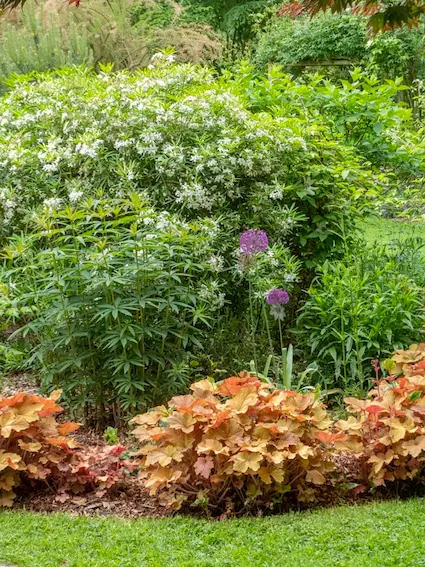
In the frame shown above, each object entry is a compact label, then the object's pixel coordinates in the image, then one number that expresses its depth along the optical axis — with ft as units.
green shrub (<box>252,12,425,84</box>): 54.49
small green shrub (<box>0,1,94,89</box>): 38.63
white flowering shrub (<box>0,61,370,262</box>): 18.37
